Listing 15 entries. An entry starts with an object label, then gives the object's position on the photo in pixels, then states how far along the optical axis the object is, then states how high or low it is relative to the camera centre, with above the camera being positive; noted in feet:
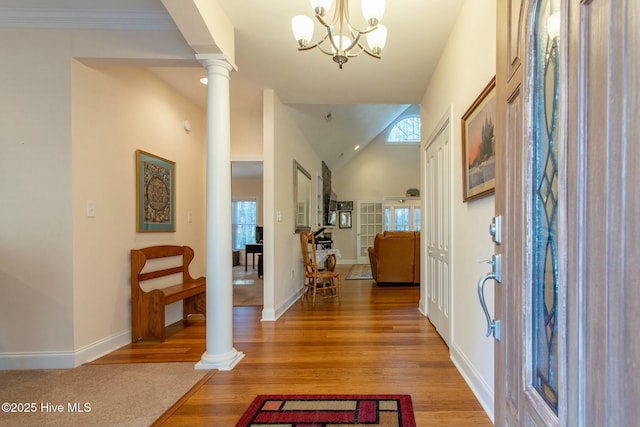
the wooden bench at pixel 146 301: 9.37 -2.71
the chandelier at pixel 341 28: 5.62 +3.81
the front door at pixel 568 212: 1.47 +0.01
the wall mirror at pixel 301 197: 14.99 +0.92
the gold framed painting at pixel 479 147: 5.55 +1.40
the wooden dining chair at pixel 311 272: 14.15 -2.82
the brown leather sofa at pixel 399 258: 18.10 -2.65
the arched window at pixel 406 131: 31.35 +8.71
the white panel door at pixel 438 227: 8.83 -0.46
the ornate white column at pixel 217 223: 7.75 -0.21
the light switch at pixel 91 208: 8.22 +0.20
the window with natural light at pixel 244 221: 30.96 -0.67
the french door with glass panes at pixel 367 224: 30.76 -1.01
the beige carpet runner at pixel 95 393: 5.58 -3.78
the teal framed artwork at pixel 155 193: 9.99 +0.76
